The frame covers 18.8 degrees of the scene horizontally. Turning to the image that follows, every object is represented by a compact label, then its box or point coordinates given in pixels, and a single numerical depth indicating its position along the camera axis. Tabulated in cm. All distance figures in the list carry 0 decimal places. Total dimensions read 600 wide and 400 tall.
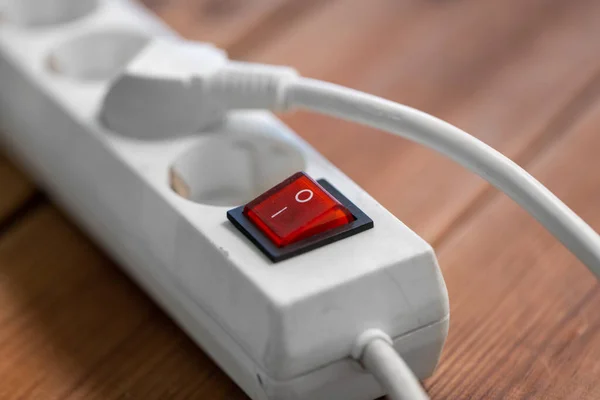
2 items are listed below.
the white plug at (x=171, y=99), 53
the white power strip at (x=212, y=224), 48
